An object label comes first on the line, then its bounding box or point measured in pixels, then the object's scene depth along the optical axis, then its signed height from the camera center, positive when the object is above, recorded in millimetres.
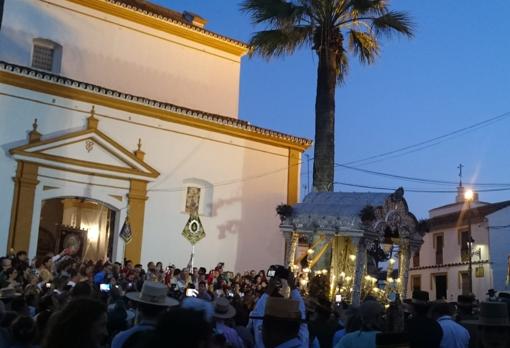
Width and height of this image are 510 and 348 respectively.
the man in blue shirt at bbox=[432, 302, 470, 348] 6840 -496
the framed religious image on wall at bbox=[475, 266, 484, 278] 40156 +1087
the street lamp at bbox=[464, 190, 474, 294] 31922 +3190
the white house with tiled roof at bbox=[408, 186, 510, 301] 39594 +2420
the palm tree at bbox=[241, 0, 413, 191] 18906 +7599
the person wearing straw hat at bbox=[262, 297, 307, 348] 4284 -299
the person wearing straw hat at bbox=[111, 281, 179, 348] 4863 -255
